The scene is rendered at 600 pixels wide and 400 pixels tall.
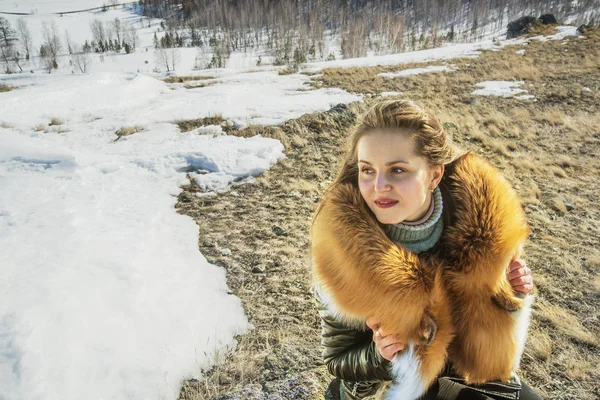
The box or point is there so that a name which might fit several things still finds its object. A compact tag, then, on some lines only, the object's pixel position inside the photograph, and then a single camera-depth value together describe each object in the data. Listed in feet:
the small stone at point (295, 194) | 15.08
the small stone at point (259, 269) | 10.14
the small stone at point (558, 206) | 14.43
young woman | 3.66
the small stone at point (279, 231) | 12.33
